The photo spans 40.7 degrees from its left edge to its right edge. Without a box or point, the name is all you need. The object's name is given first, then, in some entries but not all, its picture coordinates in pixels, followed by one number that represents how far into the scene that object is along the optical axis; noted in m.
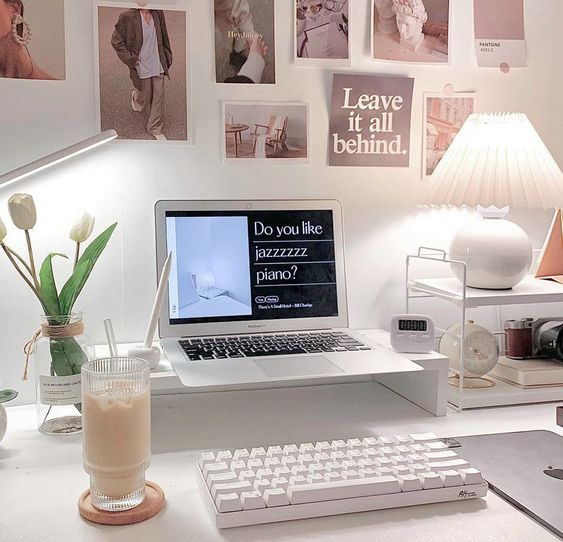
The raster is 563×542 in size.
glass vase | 1.25
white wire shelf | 1.42
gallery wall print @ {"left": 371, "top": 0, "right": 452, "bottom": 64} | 1.59
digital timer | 1.40
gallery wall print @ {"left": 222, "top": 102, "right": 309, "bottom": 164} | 1.52
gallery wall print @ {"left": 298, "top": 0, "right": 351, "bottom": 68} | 1.54
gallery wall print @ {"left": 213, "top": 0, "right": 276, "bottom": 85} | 1.50
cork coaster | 0.94
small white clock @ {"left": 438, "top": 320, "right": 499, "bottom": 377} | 1.48
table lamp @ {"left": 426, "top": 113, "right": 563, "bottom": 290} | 1.46
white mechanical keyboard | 0.95
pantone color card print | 1.66
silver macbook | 1.42
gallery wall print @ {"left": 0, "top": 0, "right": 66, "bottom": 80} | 1.38
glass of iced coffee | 0.96
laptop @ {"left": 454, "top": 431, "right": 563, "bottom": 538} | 0.98
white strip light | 1.33
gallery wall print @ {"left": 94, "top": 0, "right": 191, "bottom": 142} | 1.43
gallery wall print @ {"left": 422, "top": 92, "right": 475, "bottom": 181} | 1.64
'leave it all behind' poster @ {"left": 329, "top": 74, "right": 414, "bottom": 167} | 1.58
